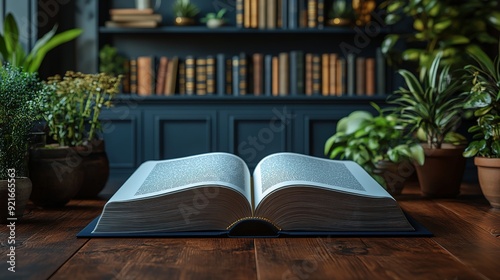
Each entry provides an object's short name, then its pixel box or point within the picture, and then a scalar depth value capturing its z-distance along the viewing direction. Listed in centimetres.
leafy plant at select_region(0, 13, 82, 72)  373
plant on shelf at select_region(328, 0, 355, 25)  429
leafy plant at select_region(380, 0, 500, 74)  392
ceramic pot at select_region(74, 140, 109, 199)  152
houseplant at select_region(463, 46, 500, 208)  135
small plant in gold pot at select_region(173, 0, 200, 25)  435
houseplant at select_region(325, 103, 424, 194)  156
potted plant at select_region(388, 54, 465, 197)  153
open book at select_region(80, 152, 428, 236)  106
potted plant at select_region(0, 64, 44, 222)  117
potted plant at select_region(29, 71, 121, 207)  135
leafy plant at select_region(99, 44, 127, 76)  429
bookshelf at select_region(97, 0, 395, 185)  429
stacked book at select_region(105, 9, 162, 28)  428
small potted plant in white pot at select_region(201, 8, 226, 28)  431
